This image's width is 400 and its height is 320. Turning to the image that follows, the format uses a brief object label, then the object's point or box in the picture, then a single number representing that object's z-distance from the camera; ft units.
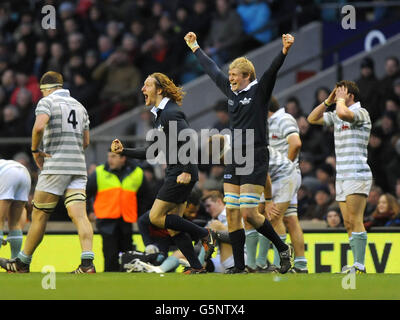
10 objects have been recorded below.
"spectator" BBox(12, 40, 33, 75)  66.80
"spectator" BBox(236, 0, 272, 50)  63.72
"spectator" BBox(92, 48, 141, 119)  63.46
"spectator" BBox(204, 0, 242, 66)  62.85
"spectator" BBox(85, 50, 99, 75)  64.08
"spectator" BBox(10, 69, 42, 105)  64.39
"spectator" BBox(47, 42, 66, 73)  65.16
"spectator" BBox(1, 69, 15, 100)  65.21
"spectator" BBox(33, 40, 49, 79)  65.62
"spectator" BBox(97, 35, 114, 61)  65.67
